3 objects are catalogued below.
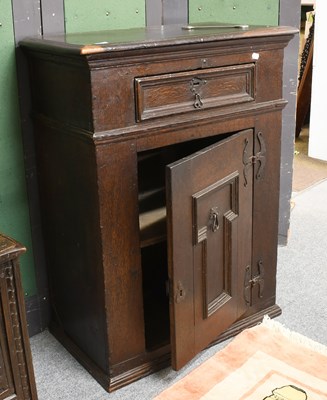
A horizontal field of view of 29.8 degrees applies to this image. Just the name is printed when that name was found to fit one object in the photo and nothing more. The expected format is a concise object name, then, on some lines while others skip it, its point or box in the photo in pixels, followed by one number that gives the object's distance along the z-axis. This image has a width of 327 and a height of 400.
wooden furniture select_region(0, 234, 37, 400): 1.60
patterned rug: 1.92
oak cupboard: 1.75
